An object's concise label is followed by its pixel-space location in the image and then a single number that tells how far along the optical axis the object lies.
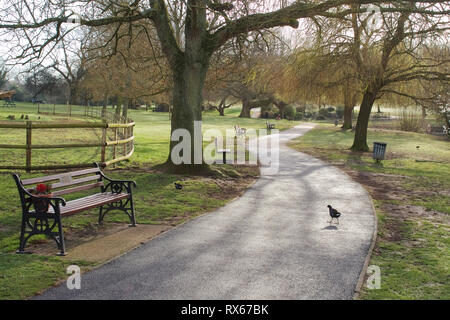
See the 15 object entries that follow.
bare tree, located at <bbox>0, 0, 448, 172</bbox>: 12.88
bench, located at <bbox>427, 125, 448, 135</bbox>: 51.46
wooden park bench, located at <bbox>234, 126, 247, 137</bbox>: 33.53
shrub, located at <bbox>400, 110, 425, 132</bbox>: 52.94
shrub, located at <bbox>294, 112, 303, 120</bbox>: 80.25
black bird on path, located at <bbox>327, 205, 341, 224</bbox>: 8.62
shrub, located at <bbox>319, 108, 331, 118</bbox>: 85.44
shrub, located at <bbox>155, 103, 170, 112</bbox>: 91.56
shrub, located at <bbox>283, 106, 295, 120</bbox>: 78.19
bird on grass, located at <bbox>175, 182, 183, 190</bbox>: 12.32
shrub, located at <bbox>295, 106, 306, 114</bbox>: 87.89
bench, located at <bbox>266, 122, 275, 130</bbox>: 44.60
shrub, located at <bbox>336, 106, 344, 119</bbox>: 81.69
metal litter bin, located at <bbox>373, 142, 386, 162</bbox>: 21.55
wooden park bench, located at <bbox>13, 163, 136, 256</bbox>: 6.57
